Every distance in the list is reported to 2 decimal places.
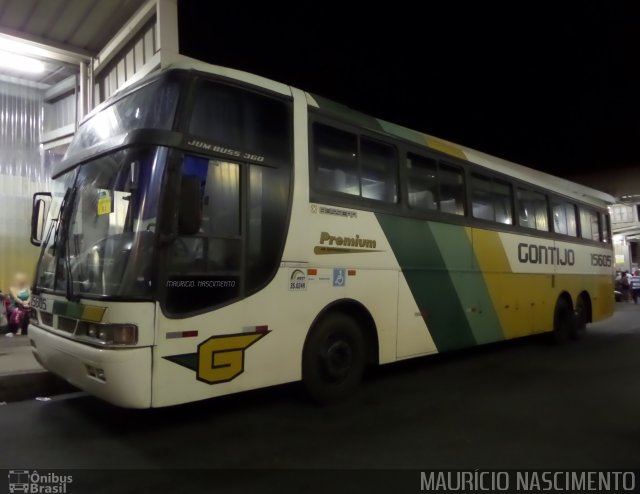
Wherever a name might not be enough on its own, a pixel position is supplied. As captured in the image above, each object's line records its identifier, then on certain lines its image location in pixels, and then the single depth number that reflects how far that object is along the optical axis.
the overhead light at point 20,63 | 9.27
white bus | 4.04
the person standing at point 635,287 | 24.54
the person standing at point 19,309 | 9.56
